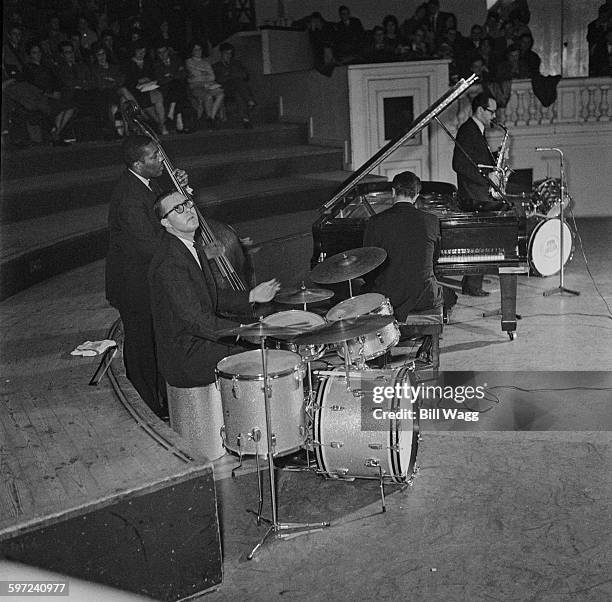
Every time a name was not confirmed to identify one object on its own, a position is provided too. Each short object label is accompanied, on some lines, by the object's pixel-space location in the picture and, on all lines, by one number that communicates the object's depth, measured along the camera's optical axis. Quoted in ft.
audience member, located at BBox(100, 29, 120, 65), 34.27
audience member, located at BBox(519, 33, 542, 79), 39.32
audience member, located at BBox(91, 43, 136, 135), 32.19
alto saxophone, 25.63
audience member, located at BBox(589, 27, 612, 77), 39.81
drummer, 14.89
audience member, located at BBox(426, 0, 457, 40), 40.11
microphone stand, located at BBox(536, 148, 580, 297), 26.23
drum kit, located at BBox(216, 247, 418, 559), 13.46
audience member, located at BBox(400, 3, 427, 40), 39.50
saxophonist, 25.68
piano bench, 19.06
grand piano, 21.31
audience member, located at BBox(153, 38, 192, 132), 34.47
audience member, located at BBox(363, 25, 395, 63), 36.80
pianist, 19.20
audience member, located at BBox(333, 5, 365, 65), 37.63
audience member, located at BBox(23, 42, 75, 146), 30.76
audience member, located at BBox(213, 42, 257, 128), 36.45
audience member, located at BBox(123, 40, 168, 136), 33.86
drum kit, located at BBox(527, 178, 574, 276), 27.22
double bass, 17.58
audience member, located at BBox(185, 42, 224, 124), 35.55
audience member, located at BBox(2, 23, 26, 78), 31.09
